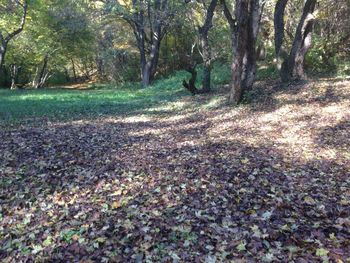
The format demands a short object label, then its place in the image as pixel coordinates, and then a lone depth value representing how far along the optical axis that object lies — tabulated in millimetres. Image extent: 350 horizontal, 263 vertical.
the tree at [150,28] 21408
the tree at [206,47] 15773
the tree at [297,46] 13984
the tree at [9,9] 17772
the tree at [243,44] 11797
